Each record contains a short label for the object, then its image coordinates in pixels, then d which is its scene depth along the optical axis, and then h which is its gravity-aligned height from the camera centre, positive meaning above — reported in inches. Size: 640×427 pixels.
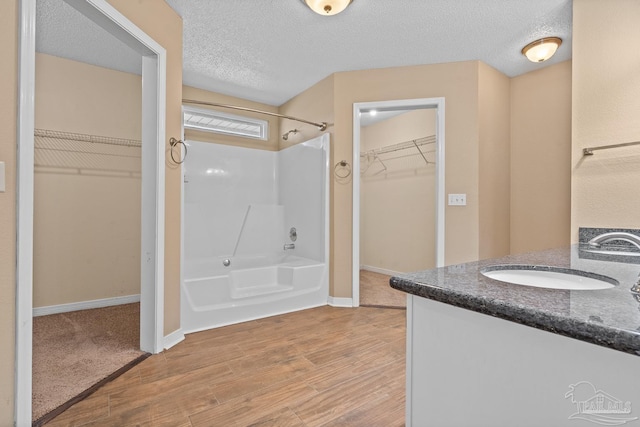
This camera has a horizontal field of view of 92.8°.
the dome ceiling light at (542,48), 100.7 +55.6
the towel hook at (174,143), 87.4 +20.0
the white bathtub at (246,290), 98.6 -28.7
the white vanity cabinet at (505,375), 18.0 -11.5
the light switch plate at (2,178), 45.3 +4.9
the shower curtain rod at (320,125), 129.6 +37.7
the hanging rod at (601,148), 69.1 +16.0
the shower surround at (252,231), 104.8 -9.2
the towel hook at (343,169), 125.2 +18.1
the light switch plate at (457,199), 115.2 +5.4
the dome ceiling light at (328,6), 78.5 +54.2
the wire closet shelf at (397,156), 161.6 +33.8
